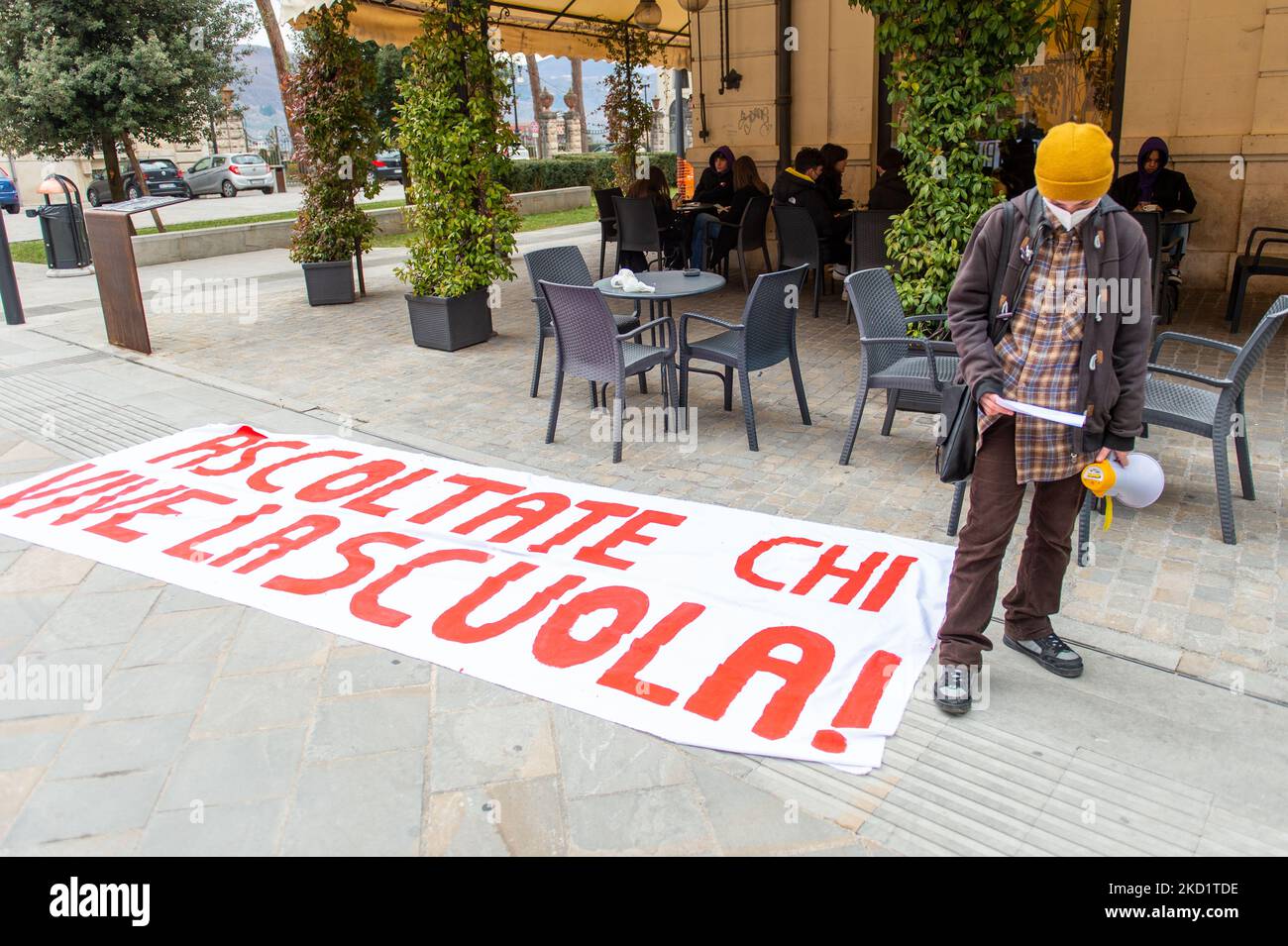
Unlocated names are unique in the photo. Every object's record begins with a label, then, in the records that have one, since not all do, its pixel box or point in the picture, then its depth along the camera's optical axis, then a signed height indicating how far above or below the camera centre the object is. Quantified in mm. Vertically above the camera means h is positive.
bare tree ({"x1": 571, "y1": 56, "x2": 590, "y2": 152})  42312 +3803
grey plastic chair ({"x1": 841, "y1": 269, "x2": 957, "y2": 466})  4949 -948
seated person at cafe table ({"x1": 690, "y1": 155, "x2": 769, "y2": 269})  10312 -408
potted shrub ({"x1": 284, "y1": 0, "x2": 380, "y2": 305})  9766 +488
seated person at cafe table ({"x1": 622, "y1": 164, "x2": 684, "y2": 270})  10789 -395
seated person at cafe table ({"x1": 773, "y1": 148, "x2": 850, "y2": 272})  9227 -264
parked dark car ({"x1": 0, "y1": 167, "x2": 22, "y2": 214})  25719 +437
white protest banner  3322 -1589
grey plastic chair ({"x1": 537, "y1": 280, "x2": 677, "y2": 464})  5430 -898
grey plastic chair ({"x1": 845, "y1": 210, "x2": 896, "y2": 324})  8141 -552
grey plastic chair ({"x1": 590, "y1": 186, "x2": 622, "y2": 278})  11242 -354
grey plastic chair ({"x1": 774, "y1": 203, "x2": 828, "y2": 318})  8844 -578
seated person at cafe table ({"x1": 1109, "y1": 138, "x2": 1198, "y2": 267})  8609 -249
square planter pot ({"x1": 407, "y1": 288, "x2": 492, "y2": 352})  8117 -1043
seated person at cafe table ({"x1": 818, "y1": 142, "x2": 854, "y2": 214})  10188 -70
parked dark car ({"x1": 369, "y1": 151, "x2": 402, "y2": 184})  35250 +898
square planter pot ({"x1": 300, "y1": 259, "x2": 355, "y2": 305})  10344 -864
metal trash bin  12789 -257
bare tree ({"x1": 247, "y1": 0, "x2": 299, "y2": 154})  17109 +2916
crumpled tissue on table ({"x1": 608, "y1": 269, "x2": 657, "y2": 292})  6098 -603
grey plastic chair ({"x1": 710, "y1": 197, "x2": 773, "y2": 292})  9945 -527
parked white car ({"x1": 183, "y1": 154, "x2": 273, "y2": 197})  30161 +796
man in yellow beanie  2836 -535
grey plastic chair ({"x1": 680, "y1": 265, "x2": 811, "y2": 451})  5512 -913
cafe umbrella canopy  10828 +2088
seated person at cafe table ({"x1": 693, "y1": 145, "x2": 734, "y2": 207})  11049 +11
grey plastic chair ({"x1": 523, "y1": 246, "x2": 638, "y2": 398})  6445 -561
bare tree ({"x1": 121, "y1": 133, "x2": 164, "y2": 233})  15384 +707
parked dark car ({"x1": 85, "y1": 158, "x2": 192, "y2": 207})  27859 +760
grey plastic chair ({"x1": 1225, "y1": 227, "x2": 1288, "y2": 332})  7406 -873
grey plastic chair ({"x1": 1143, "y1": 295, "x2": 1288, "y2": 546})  4195 -1082
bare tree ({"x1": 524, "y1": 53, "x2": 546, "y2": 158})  35188 +3783
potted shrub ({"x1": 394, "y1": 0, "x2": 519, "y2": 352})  7812 +149
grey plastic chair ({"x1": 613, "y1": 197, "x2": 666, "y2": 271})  10094 -438
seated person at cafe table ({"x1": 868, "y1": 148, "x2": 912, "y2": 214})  8375 -207
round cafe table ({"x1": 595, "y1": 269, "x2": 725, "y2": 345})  6035 -648
